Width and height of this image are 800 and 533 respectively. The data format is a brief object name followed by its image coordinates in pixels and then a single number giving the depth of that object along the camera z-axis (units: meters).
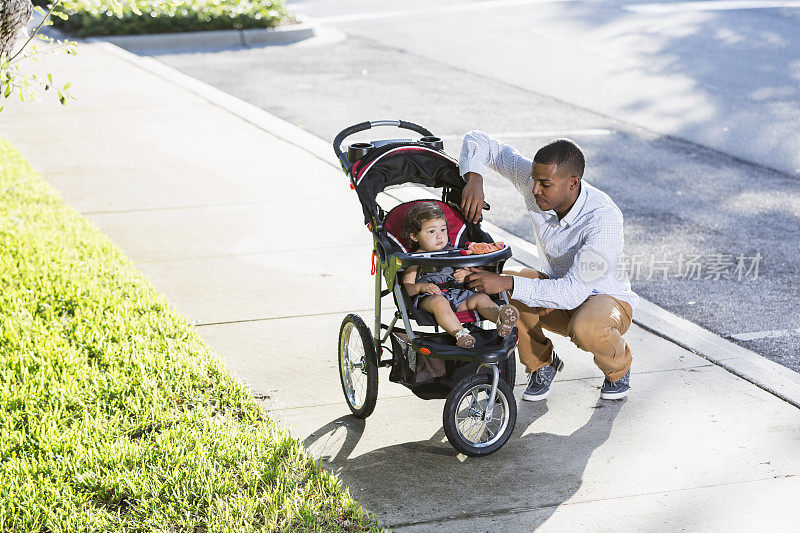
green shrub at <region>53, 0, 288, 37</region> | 18.00
